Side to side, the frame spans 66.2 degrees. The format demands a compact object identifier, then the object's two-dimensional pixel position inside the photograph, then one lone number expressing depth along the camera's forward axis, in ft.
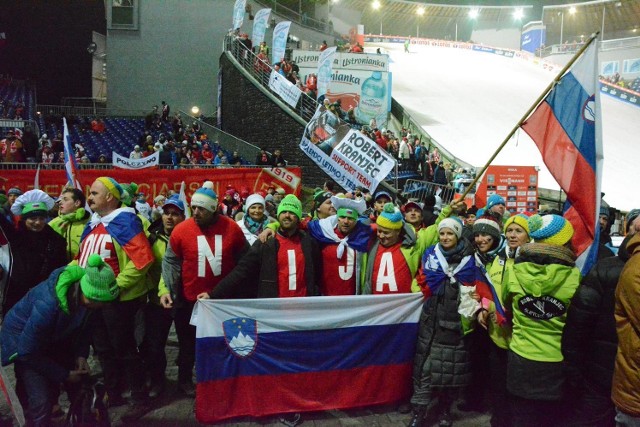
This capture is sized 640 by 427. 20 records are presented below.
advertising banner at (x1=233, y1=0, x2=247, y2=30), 71.05
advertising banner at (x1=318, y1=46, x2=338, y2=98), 58.18
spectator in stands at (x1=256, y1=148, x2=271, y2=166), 53.16
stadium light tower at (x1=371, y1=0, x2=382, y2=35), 172.45
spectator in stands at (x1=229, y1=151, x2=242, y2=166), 56.28
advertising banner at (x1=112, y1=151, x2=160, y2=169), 41.84
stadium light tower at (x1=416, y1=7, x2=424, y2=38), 187.21
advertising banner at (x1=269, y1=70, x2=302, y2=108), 59.16
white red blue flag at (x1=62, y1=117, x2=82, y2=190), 21.83
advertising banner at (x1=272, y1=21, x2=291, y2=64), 64.75
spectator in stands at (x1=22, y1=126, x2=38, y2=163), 48.52
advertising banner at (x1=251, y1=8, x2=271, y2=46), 68.85
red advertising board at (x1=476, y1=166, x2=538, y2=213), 38.93
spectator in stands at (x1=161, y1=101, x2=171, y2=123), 76.07
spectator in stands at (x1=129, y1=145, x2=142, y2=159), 52.05
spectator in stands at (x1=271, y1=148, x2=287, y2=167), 54.02
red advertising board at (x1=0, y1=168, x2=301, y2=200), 37.22
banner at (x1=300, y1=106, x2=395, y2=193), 24.70
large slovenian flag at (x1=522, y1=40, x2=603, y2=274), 12.34
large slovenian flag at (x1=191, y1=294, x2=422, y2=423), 13.66
